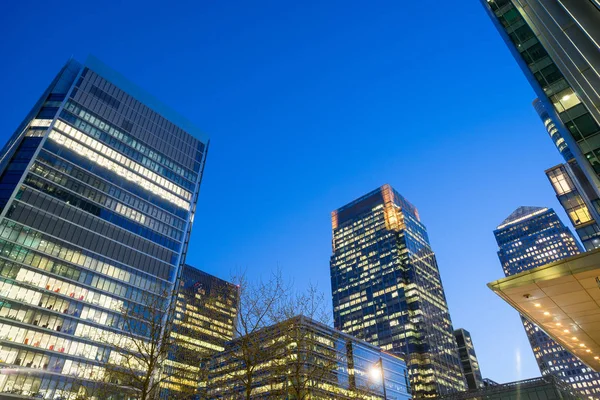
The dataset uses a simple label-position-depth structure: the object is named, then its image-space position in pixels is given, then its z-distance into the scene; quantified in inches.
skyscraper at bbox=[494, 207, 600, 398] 7047.2
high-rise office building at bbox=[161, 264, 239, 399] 914.8
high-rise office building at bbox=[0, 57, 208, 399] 2691.9
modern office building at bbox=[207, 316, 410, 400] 878.4
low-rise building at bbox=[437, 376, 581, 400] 2883.9
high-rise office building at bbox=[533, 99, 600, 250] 2896.2
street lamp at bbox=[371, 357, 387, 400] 977.2
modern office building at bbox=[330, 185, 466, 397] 6299.2
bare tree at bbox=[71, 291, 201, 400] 895.7
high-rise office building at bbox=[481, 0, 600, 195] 638.8
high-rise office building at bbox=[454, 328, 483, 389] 7148.1
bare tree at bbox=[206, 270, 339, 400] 876.0
